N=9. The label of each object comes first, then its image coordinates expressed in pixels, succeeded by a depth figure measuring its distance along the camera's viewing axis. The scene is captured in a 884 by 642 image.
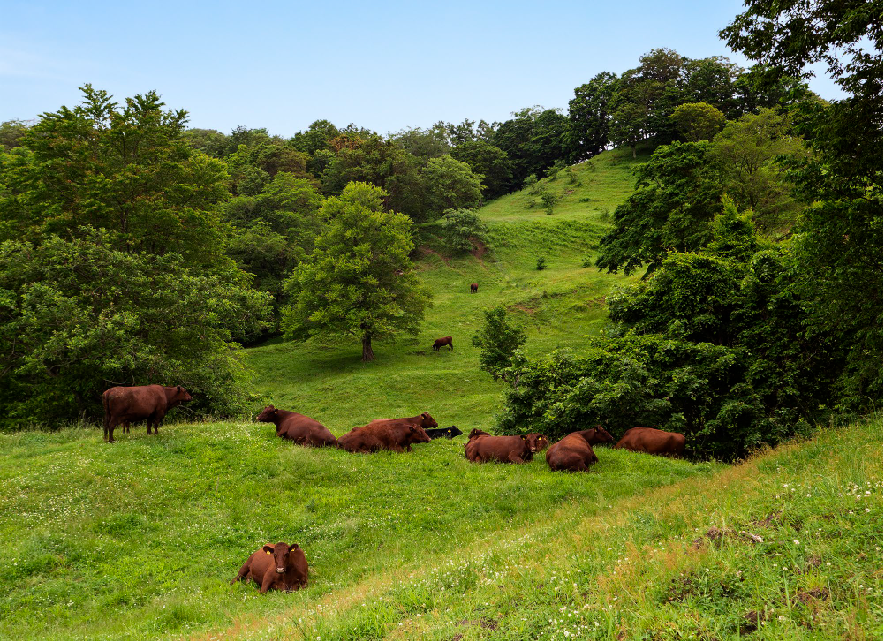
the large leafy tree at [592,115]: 108.75
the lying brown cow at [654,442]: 16.41
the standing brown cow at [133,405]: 15.42
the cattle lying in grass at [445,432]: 21.22
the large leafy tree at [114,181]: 26.89
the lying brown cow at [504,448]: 15.57
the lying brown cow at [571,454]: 14.12
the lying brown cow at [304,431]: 16.73
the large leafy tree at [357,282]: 44.00
